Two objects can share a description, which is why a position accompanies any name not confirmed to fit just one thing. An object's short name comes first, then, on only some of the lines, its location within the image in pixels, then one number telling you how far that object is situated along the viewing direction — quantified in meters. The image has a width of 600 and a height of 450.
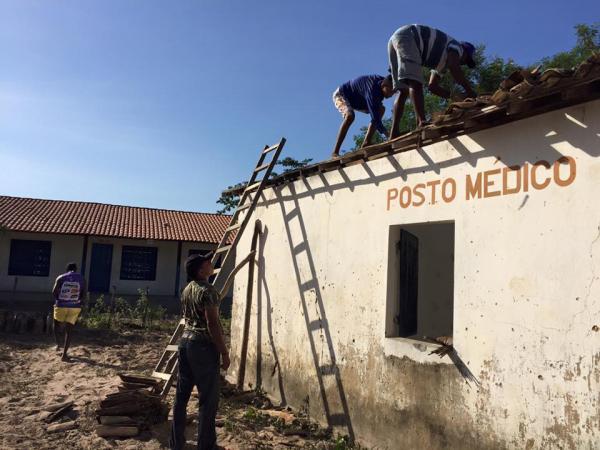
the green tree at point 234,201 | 23.80
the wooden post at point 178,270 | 19.27
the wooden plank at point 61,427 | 5.18
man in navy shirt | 6.57
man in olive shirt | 4.44
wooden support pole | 7.25
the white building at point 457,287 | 3.38
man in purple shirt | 8.98
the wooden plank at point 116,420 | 5.15
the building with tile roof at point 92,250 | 17.67
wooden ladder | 5.93
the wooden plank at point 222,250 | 7.22
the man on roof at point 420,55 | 5.74
